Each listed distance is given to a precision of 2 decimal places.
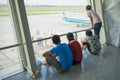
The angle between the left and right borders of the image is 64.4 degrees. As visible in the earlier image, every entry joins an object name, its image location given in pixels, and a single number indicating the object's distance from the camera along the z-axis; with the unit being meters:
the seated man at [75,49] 2.14
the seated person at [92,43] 2.46
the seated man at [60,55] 1.95
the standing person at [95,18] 2.80
